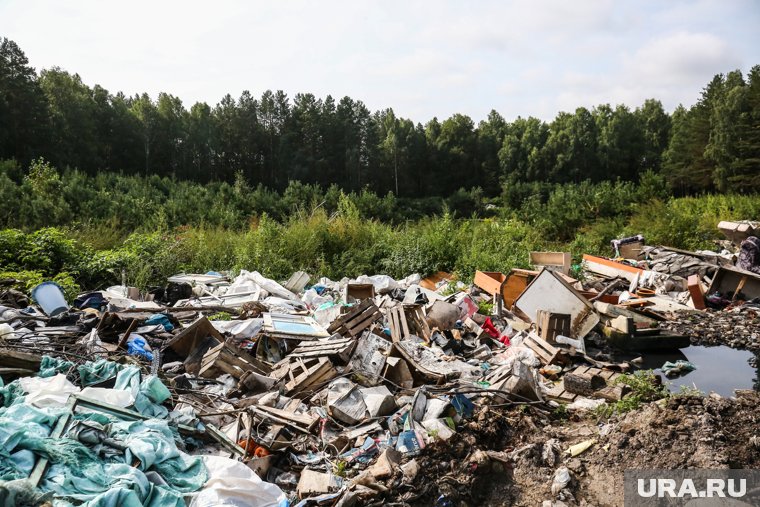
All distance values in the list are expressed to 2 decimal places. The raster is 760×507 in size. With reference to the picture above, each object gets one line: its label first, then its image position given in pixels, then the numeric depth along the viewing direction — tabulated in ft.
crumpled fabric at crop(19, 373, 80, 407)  13.07
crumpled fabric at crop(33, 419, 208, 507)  10.07
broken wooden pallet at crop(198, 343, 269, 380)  18.43
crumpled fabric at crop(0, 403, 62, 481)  10.09
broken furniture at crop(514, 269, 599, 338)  24.77
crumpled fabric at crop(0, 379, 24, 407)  12.78
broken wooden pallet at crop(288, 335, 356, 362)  19.13
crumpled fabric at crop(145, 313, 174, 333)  22.67
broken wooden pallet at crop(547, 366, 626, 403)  18.08
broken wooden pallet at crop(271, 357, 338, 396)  17.76
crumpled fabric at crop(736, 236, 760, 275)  36.01
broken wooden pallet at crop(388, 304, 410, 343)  22.97
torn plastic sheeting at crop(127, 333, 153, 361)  19.35
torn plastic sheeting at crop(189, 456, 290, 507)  11.07
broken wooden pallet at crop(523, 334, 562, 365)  21.76
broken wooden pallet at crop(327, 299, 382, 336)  22.47
